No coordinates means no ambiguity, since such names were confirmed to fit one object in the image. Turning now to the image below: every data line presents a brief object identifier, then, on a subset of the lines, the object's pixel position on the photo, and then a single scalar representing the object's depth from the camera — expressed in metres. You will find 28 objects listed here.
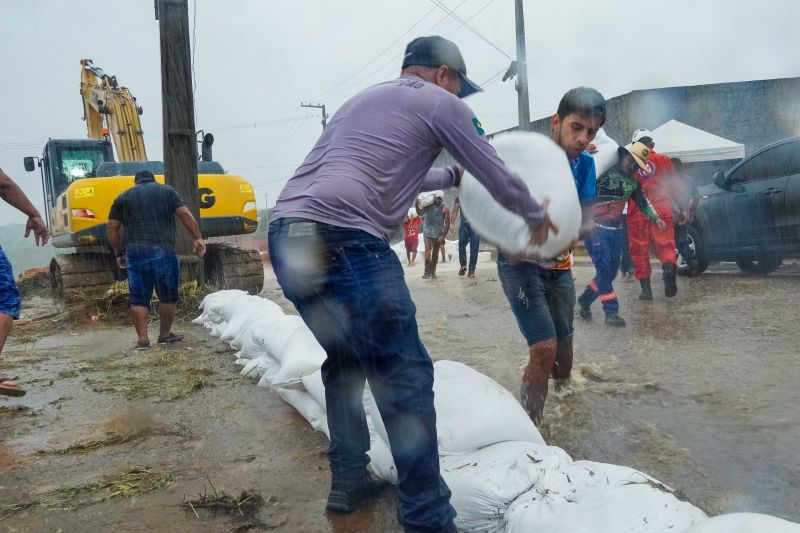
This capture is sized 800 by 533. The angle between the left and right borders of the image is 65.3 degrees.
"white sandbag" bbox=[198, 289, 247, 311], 5.83
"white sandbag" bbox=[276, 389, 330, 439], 2.64
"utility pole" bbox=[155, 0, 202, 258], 7.25
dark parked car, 6.56
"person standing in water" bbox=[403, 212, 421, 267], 14.27
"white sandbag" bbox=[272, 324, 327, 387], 2.95
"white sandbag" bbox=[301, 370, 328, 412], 2.67
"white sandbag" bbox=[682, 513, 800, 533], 1.08
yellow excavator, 7.56
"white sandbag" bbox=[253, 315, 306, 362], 3.41
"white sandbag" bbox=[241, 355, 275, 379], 3.64
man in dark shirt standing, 5.15
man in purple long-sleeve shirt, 1.62
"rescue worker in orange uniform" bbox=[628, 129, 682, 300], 5.86
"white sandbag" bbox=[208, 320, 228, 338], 5.23
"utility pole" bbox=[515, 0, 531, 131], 15.34
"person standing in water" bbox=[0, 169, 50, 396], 3.26
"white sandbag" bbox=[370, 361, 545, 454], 1.93
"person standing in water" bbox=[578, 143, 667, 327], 5.05
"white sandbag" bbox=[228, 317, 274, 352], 3.99
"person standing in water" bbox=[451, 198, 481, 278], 10.02
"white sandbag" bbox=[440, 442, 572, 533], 1.65
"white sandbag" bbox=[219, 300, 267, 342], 4.53
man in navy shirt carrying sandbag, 2.42
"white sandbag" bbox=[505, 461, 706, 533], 1.37
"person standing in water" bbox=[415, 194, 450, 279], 10.62
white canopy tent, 12.30
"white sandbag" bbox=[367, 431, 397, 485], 2.06
